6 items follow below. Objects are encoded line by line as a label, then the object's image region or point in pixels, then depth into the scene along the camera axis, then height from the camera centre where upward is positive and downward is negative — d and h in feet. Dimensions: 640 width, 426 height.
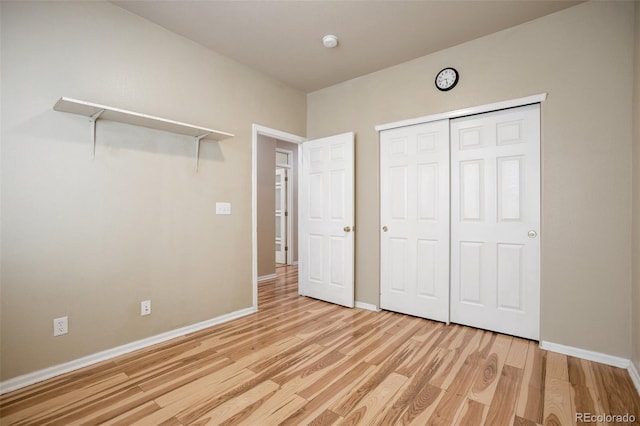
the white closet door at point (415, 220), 10.30 -0.31
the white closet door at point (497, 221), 8.80 -0.30
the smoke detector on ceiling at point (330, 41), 9.42 +5.22
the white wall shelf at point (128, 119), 6.91 +2.34
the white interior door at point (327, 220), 12.20 -0.37
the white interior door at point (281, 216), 22.00 -0.37
